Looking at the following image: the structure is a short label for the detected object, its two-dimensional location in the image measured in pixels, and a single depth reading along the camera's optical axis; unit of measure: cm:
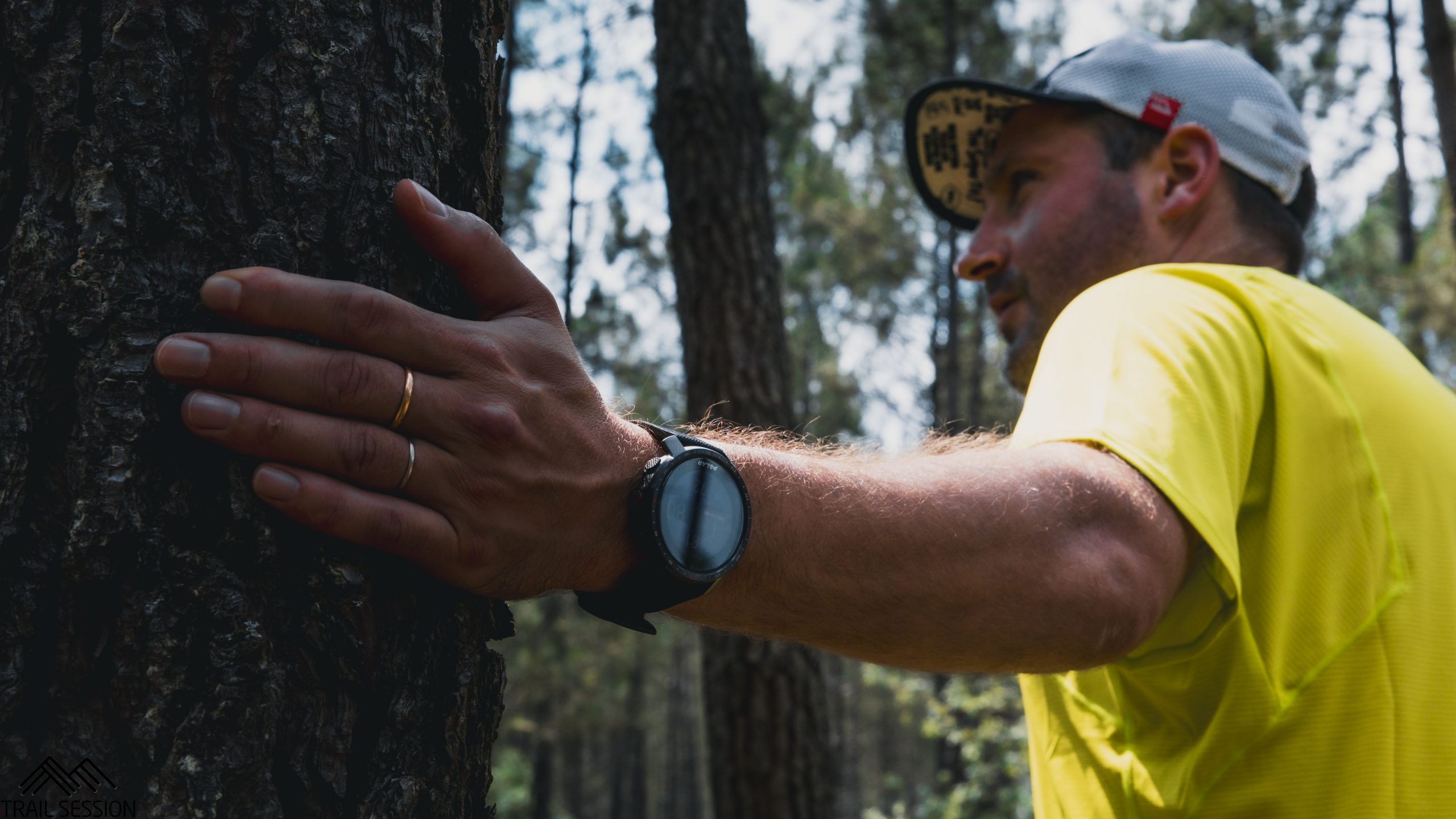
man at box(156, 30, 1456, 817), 93
